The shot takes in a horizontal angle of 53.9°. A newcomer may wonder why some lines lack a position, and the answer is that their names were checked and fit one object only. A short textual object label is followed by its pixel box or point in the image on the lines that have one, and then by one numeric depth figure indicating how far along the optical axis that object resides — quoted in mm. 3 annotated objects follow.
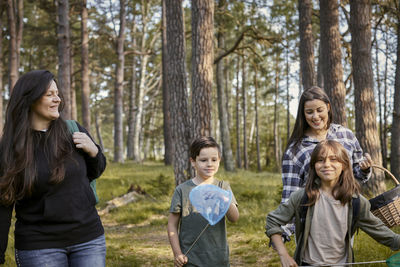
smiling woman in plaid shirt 3418
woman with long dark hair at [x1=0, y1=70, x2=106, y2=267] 2463
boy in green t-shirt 2980
